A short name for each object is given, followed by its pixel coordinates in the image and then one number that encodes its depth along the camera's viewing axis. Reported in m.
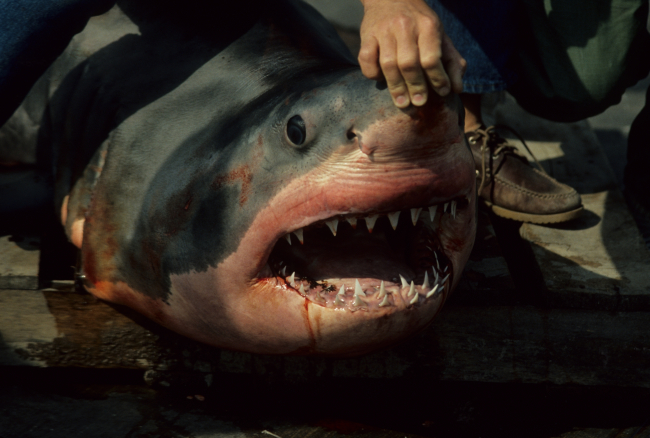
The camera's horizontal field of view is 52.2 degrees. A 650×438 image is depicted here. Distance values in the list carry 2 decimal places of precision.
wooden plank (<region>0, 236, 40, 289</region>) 1.97
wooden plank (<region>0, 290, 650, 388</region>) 1.98
